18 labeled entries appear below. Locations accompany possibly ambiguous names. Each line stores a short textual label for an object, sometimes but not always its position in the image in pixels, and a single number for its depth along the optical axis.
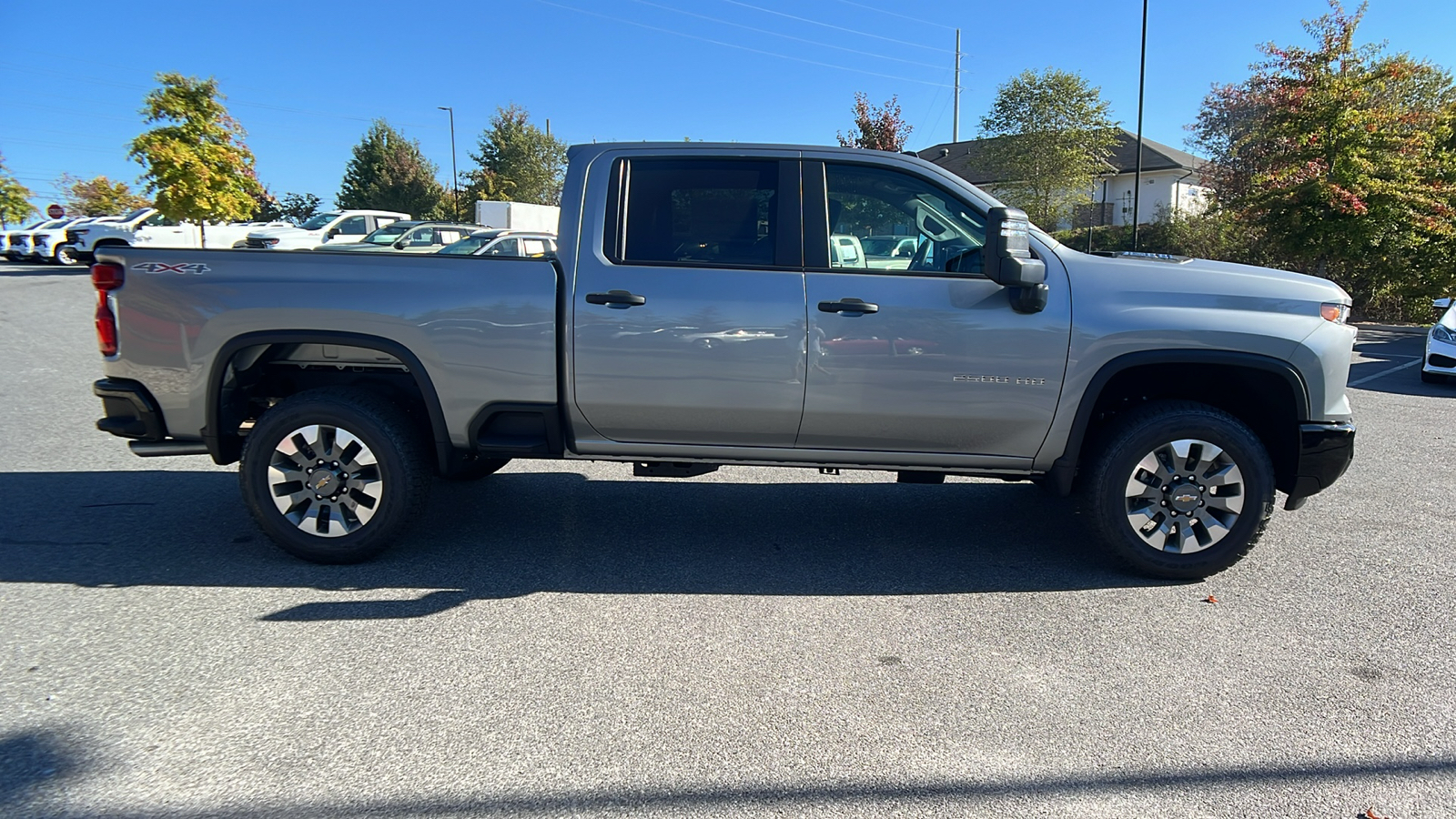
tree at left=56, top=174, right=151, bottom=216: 54.91
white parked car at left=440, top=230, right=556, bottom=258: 18.38
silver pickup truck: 4.34
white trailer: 32.84
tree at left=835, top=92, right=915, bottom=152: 32.91
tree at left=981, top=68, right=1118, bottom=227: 33.59
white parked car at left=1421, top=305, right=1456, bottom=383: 11.10
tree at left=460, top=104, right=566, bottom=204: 51.66
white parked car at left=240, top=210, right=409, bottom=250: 25.55
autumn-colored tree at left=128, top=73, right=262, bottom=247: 23.69
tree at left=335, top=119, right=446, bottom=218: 58.50
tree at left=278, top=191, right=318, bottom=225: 63.84
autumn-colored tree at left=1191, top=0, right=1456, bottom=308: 18.72
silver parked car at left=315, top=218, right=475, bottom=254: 22.80
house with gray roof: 44.34
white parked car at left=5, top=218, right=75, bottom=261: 28.48
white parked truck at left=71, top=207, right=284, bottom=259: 25.11
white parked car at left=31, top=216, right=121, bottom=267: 27.80
